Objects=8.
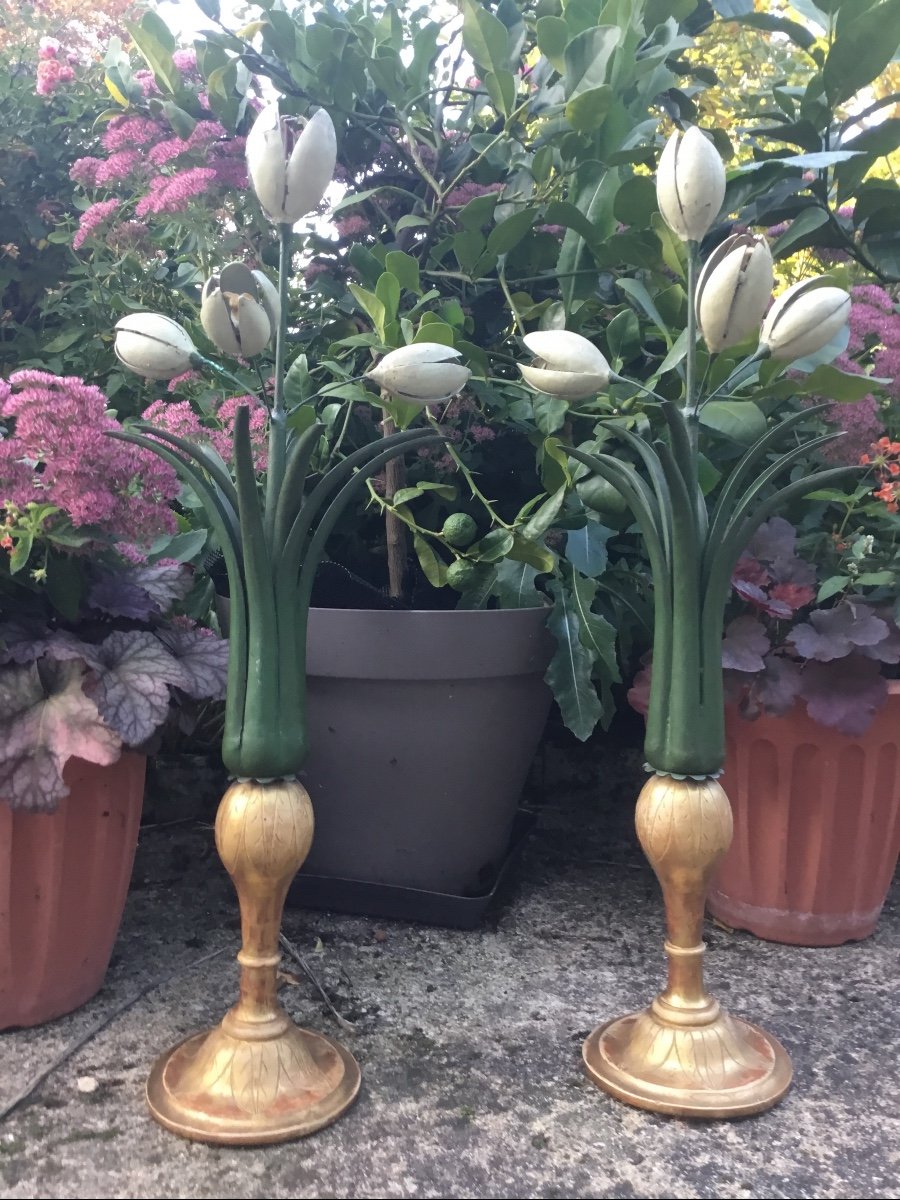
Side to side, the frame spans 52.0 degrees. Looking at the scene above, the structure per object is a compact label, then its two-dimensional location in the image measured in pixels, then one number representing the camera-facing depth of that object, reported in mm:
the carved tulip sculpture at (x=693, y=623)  844
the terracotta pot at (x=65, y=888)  952
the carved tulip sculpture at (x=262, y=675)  827
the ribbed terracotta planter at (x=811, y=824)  1204
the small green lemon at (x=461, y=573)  1259
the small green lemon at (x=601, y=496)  1121
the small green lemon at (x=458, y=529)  1238
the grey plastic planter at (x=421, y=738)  1183
